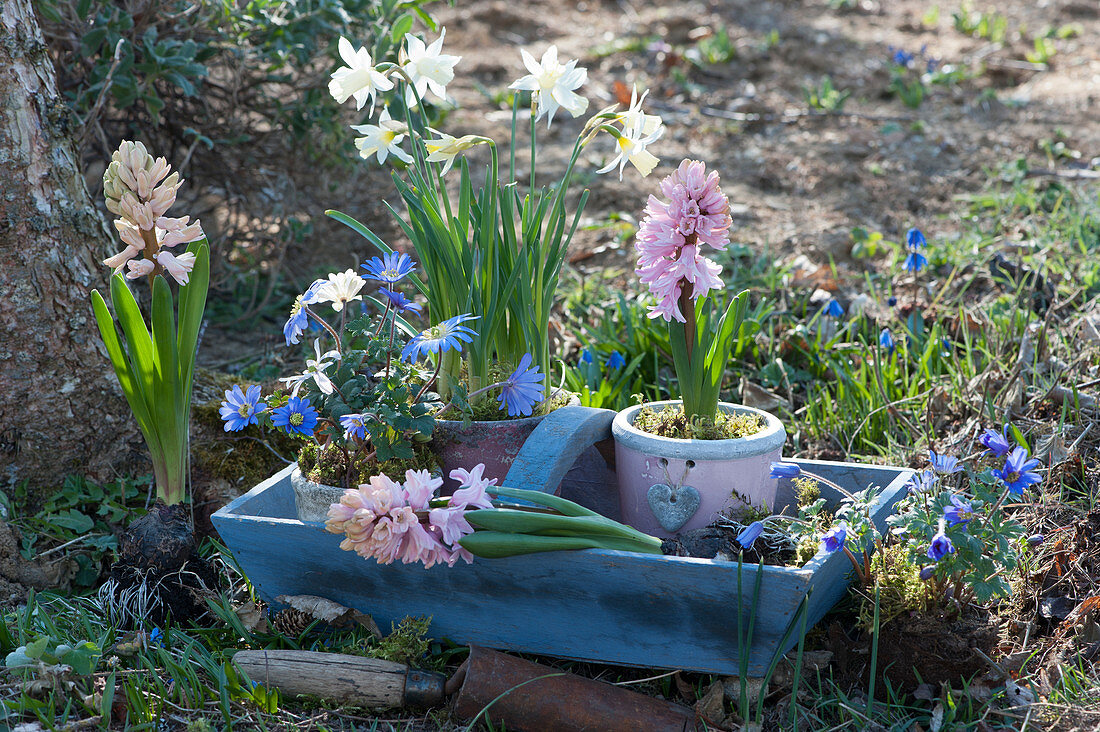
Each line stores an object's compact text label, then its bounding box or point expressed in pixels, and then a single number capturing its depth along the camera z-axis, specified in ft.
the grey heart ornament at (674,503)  8.50
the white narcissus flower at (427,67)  8.61
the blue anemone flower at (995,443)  8.16
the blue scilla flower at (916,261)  9.77
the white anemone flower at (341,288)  8.59
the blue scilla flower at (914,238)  9.75
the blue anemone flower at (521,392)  8.57
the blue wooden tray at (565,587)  8.24
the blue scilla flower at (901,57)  18.66
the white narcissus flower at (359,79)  8.52
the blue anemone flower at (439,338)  8.36
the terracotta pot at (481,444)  8.65
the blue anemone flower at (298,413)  8.45
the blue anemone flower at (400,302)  8.58
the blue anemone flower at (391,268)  8.59
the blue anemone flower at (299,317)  8.55
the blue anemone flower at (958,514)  8.18
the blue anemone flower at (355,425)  8.46
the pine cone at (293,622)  8.57
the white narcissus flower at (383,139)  8.63
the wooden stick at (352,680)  8.31
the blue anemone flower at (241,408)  8.53
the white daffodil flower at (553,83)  8.54
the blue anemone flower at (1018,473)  8.12
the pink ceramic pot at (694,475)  8.47
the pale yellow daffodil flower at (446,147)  8.56
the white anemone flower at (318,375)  8.51
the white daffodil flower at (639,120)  8.52
